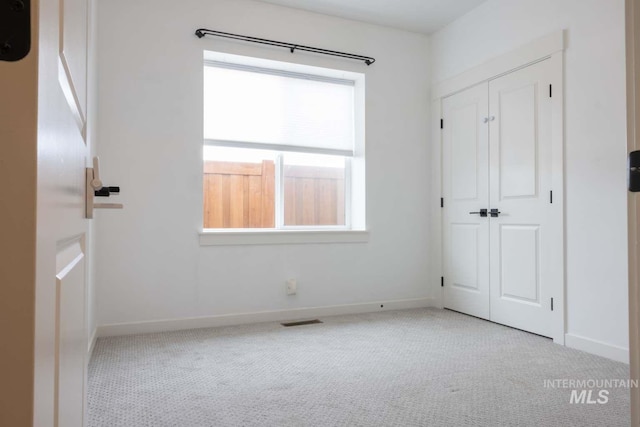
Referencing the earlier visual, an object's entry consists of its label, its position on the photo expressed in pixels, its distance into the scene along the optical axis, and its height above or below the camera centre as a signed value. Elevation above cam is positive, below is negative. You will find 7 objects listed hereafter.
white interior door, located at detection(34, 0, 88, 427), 0.35 +0.00
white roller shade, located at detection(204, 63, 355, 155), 3.61 +0.95
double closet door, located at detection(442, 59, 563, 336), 3.12 +0.11
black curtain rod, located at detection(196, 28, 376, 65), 3.39 +1.47
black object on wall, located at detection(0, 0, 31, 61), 0.30 +0.13
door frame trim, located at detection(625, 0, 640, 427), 0.66 +0.02
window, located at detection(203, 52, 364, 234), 3.62 +0.63
